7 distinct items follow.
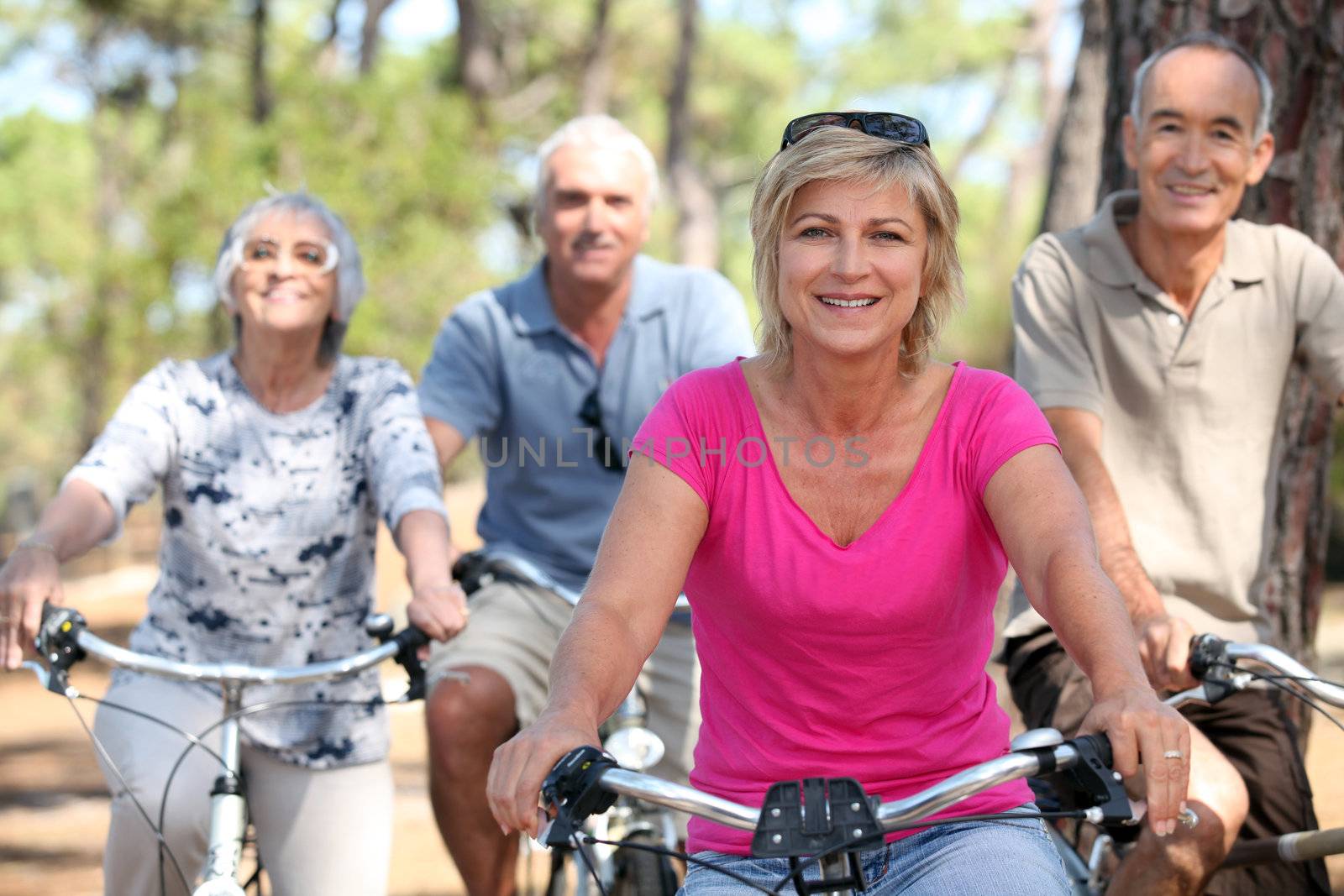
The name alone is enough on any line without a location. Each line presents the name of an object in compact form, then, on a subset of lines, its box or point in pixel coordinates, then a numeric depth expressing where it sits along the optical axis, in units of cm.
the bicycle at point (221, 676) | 306
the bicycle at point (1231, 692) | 279
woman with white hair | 355
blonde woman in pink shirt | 251
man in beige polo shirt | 354
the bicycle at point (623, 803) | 369
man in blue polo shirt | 433
